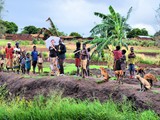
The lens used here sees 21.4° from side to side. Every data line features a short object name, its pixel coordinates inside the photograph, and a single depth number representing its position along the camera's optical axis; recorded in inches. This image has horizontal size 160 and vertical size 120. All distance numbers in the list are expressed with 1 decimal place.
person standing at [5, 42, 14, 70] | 905.5
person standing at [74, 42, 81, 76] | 767.7
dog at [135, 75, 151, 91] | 547.2
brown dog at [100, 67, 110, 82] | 621.2
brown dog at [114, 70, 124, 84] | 610.8
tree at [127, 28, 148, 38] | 3486.7
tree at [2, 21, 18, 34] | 3994.8
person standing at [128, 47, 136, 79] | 777.6
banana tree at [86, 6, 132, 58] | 1191.6
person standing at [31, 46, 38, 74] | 850.8
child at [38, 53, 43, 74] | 860.0
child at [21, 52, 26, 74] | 858.8
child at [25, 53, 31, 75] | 860.0
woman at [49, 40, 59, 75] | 767.7
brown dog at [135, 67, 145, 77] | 721.6
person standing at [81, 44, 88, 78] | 698.7
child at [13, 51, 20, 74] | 896.5
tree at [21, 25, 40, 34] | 3943.2
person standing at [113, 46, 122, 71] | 613.0
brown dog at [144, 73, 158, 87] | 582.3
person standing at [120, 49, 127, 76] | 617.5
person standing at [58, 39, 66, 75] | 757.3
